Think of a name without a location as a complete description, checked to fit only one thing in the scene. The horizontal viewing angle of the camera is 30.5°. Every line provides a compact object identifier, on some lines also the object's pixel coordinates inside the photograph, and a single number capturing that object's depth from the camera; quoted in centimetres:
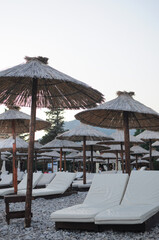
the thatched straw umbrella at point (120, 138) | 1297
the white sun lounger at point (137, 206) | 408
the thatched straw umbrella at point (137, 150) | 1756
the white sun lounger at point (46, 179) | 1263
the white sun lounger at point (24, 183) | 900
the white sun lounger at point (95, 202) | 437
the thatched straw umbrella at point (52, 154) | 2098
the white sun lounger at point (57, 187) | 857
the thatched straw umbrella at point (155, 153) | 1925
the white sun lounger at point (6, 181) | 1301
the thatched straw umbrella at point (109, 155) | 2144
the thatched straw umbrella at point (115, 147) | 1634
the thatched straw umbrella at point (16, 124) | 816
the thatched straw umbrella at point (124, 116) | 676
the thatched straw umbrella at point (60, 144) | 1414
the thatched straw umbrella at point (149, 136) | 1428
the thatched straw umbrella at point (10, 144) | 1210
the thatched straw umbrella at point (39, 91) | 459
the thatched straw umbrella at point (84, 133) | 1098
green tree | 4426
